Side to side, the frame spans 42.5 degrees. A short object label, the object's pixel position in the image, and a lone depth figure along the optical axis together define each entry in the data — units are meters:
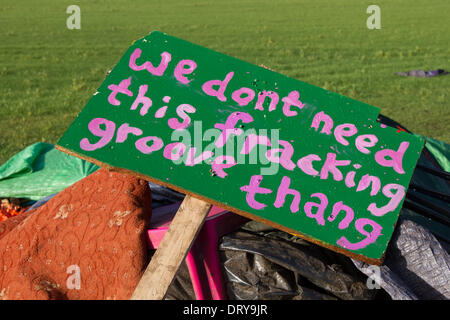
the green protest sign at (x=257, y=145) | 2.21
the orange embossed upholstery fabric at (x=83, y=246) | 2.38
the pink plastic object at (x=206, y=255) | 2.47
